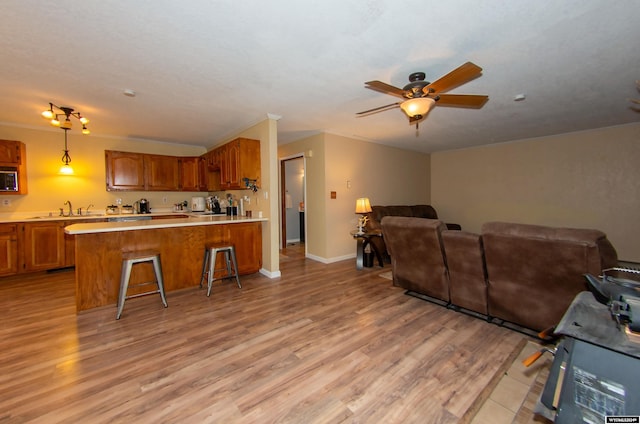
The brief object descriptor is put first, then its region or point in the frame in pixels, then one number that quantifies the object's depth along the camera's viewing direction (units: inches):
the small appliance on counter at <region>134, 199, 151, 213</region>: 213.3
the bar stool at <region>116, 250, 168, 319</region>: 107.4
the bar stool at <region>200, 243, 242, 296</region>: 131.2
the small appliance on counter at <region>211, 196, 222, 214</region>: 219.8
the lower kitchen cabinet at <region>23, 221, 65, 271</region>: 160.9
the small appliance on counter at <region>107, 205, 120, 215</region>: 204.4
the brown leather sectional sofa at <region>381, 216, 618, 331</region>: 77.7
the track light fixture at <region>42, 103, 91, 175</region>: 131.8
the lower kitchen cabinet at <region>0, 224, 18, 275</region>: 153.9
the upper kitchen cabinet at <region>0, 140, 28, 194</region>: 163.0
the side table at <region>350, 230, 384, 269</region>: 176.4
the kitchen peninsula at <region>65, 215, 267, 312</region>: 113.6
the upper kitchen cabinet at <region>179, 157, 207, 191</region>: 224.7
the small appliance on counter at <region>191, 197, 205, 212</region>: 230.1
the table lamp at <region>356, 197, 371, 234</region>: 187.5
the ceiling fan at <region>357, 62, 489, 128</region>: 87.7
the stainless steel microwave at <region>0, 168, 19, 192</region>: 163.9
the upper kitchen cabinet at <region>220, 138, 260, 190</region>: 163.8
